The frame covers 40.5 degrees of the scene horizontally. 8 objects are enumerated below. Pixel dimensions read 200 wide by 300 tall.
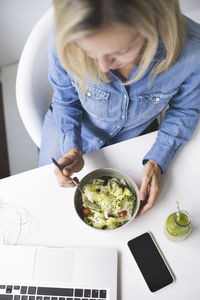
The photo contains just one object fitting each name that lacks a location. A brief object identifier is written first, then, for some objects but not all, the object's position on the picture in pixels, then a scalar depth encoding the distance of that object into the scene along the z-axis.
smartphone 0.69
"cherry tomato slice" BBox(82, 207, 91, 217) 0.74
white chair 0.97
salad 0.73
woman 0.47
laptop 0.70
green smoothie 0.69
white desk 0.70
